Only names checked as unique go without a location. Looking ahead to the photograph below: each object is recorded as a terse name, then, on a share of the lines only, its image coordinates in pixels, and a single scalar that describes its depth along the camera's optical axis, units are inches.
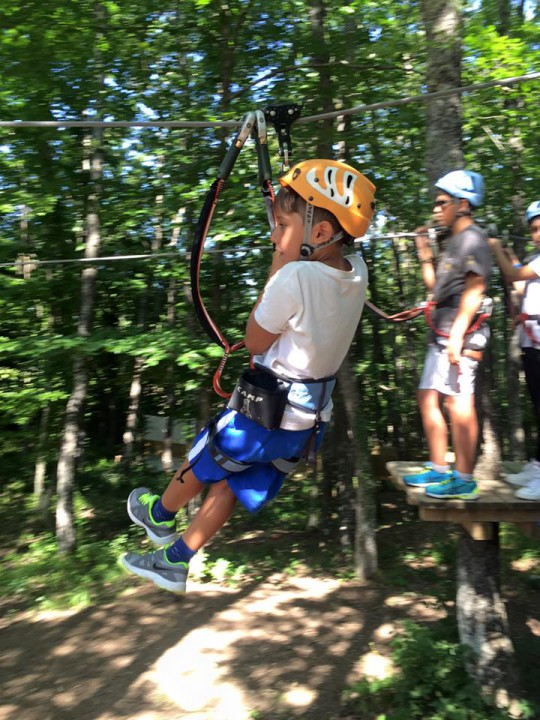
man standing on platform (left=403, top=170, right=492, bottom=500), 112.3
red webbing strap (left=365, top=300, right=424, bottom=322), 122.3
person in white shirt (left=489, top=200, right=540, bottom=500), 121.2
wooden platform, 118.1
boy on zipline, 77.4
